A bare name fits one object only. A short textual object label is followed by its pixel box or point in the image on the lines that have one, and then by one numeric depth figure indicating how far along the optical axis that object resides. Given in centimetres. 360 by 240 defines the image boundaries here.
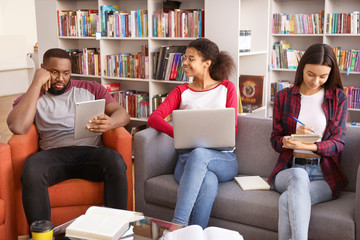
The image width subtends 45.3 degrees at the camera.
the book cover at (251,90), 371
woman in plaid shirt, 210
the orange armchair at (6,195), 231
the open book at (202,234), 165
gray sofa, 206
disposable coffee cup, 162
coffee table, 174
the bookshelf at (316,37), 438
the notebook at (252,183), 238
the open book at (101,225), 161
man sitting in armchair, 231
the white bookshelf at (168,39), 338
